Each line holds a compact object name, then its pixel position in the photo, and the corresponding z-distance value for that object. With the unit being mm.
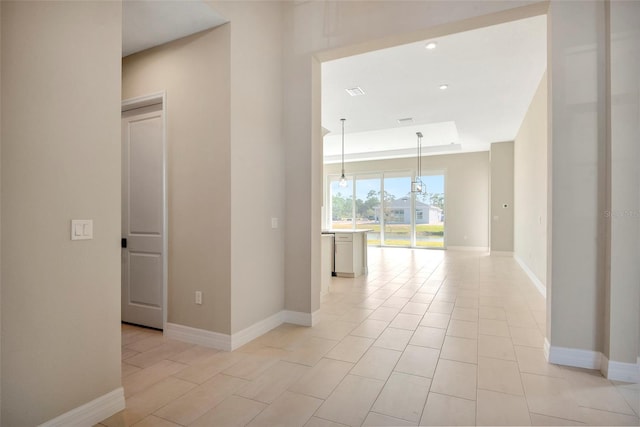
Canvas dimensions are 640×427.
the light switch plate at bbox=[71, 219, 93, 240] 1839
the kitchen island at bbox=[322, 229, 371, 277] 6195
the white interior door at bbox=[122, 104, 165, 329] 3420
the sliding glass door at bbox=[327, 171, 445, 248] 11367
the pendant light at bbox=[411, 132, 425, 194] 9938
